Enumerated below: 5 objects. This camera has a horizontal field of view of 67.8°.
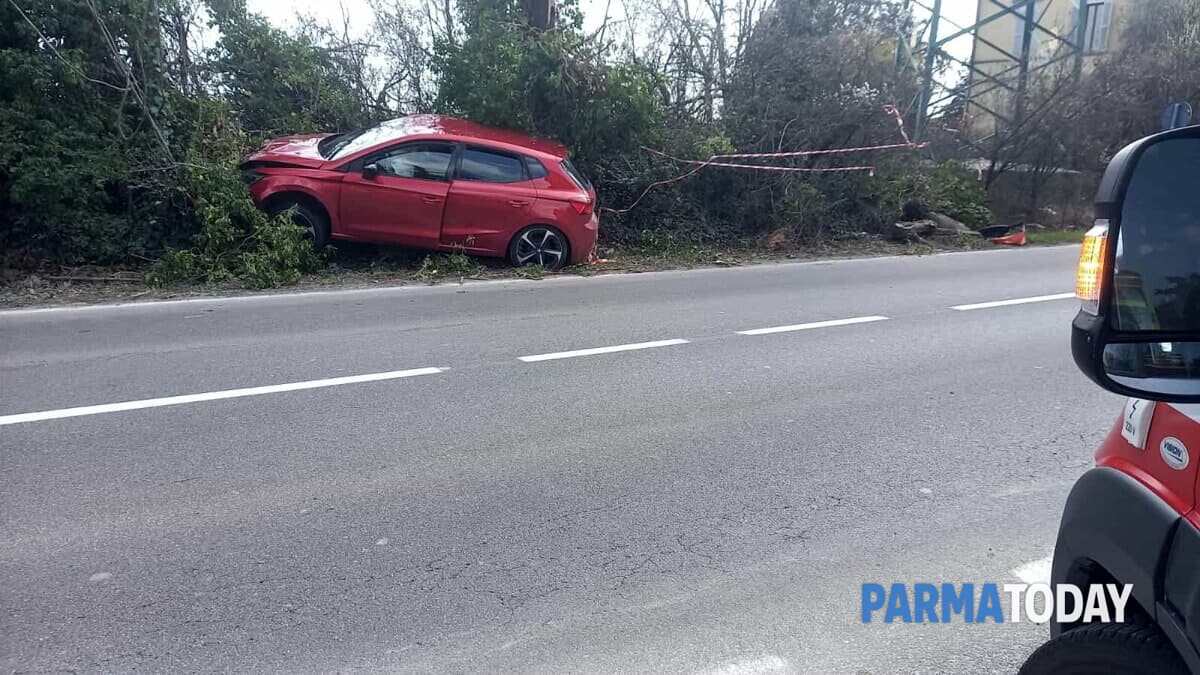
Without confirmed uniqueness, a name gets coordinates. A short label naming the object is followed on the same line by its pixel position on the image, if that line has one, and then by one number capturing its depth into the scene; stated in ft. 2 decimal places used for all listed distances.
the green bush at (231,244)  33.99
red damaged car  35.42
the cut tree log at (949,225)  55.58
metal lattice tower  59.36
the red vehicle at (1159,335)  6.13
